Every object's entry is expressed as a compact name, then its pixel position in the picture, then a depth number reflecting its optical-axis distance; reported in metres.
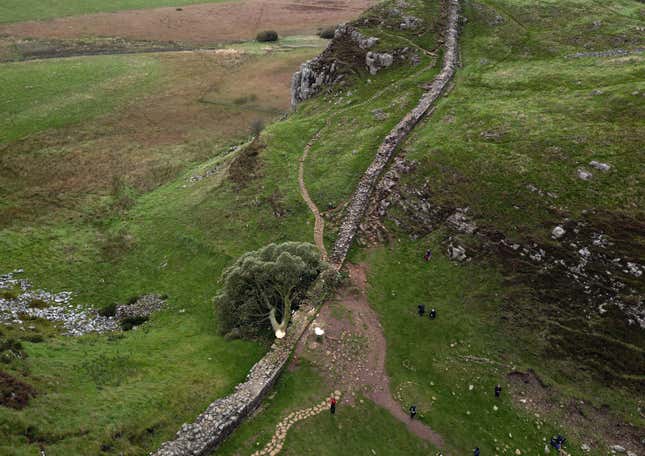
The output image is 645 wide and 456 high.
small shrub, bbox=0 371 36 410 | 29.59
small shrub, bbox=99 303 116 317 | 49.91
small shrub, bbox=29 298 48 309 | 50.06
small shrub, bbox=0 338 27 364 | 34.75
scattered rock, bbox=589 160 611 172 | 48.72
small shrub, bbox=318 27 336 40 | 163.88
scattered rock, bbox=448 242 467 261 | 47.56
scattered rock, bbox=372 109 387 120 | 73.56
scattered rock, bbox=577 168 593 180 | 48.62
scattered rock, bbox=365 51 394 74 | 86.94
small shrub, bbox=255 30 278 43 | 164.25
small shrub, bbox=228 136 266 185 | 67.56
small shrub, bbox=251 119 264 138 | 90.89
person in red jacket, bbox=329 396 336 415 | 33.38
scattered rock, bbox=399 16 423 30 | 92.62
